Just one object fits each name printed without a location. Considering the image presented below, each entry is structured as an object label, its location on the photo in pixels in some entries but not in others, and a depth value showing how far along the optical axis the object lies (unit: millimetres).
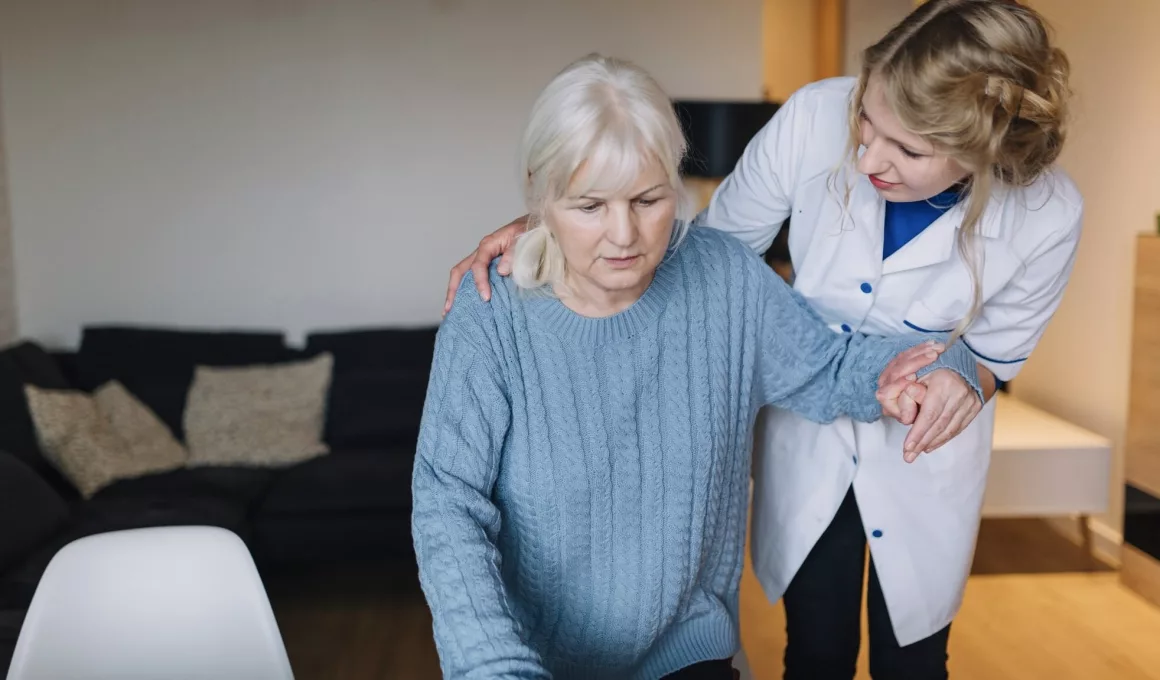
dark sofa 3066
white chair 1585
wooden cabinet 3420
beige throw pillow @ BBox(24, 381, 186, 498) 3486
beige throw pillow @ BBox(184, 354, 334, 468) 3744
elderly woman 1294
